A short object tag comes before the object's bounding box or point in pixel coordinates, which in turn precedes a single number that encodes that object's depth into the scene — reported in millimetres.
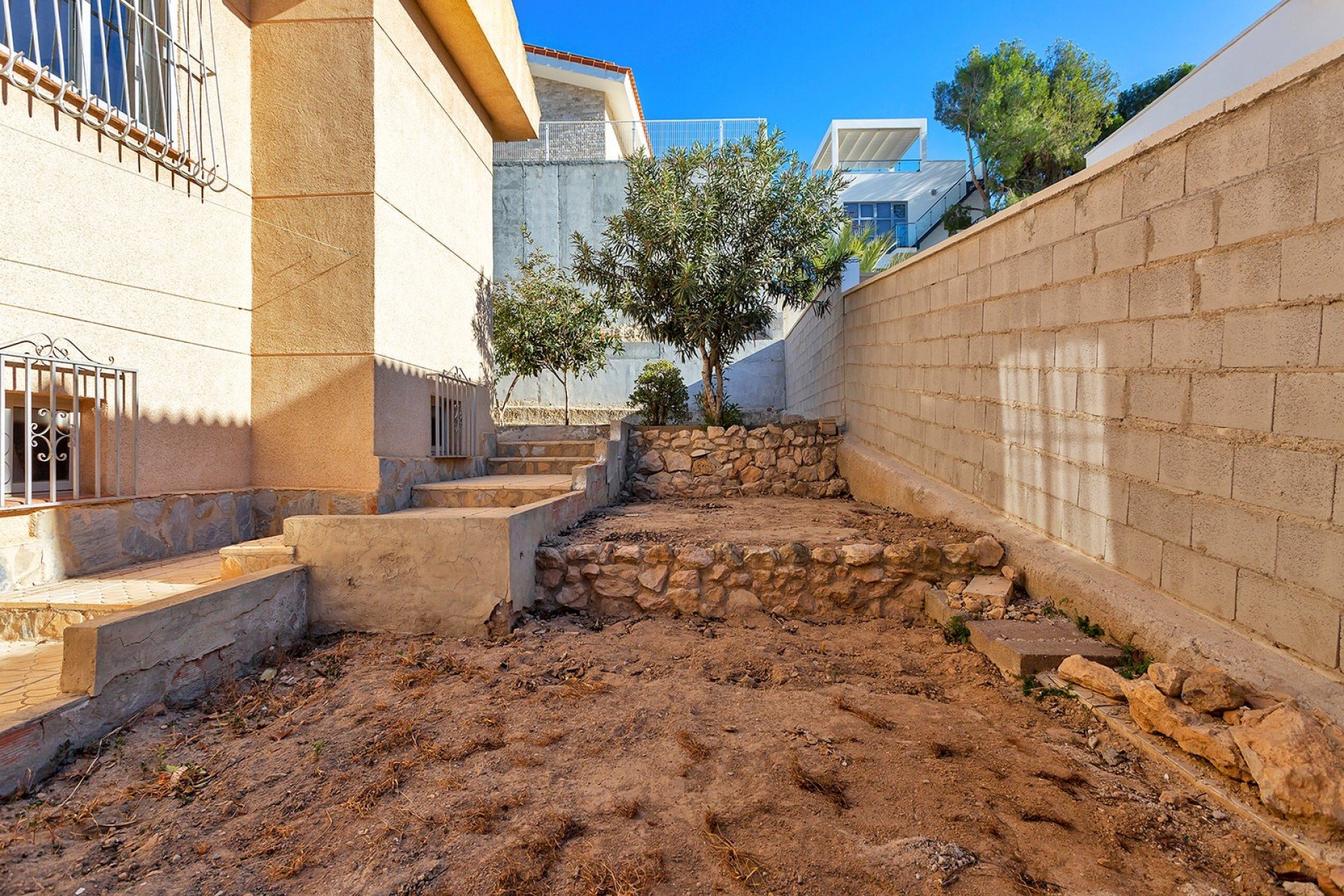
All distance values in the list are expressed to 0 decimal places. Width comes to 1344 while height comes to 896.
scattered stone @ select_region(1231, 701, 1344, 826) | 1914
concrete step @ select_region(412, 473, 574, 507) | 5793
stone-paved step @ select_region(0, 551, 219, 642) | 3266
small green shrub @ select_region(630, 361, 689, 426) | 9516
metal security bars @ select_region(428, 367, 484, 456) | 6492
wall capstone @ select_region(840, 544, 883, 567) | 4395
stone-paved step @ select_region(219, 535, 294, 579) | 3814
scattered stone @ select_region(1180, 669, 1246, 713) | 2350
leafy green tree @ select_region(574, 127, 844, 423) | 8188
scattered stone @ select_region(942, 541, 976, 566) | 4242
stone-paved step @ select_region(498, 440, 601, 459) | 7633
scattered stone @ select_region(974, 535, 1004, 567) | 4117
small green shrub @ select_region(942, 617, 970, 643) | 3793
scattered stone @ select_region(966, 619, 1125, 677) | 3061
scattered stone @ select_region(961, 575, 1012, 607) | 3781
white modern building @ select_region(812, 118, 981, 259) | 25953
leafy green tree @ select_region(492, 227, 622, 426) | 10336
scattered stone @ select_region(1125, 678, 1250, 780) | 2201
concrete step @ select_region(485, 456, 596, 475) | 7477
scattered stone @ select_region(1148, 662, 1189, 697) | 2510
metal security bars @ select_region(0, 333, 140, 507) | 3521
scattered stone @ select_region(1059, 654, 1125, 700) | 2764
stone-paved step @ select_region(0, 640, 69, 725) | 2510
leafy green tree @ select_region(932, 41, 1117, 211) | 21094
